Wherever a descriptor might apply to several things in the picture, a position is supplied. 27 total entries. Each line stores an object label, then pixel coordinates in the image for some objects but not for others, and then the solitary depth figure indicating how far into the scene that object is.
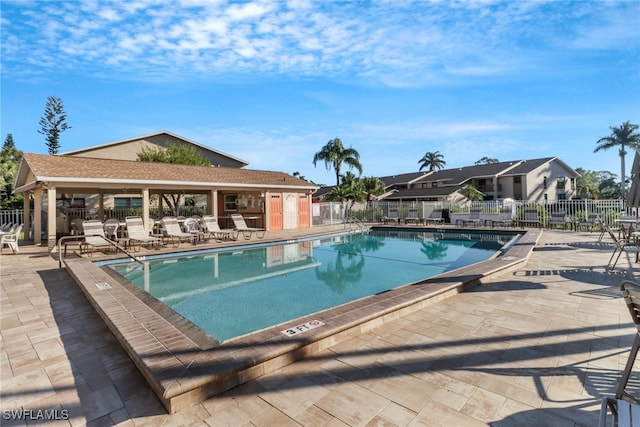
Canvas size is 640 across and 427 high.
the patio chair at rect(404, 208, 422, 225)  20.69
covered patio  11.34
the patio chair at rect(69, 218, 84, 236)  14.33
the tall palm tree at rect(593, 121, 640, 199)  39.03
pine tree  29.72
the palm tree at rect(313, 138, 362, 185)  31.69
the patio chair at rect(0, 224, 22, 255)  9.97
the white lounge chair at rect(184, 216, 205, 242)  12.98
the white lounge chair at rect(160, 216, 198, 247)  11.99
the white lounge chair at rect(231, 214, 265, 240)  14.23
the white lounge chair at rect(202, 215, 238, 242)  13.26
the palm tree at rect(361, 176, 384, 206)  28.27
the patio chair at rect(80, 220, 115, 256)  9.57
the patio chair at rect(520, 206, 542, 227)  16.70
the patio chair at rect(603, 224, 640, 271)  6.16
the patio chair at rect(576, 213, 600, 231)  13.35
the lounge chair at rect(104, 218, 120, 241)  11.55
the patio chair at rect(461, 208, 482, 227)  18.25
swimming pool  5.64
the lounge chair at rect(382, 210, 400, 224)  21.66
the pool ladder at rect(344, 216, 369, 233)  18.68
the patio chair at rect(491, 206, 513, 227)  17.23
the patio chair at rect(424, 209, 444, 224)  20.27
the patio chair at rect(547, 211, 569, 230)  14.98
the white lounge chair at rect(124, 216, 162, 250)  10.60
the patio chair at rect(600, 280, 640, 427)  1.64
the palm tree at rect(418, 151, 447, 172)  53.22
